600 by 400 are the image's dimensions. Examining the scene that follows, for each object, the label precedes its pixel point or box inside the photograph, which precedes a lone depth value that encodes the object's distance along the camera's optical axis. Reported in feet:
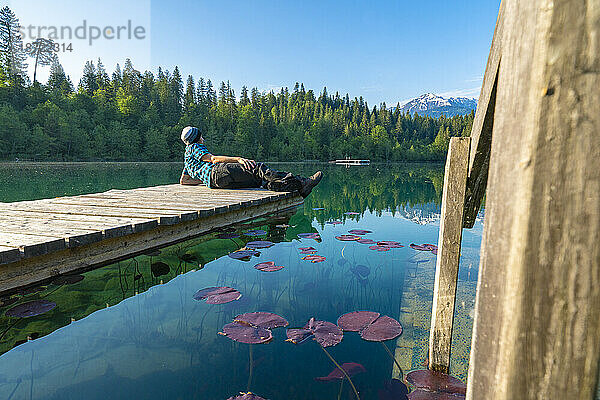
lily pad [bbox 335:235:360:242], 14.97
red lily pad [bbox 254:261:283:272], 10.30
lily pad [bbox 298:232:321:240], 15.48
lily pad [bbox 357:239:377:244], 14.55
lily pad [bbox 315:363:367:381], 5.18
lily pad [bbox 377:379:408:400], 4.77
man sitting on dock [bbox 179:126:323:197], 19.74
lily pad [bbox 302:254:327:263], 11.58
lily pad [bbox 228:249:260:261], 11.52
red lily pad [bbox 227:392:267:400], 4.61
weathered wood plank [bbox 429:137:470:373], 4.65
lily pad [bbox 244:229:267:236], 15.10
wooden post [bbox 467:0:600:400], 1.65
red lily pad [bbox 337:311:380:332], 6.70
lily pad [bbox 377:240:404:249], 13.93
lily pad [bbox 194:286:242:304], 7.92
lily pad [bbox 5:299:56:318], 6.77
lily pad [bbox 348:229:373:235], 16.66
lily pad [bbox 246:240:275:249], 13.11
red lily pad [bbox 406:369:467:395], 4.77
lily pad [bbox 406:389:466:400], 4.55
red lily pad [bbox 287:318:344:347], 6.14
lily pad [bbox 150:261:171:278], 9.86
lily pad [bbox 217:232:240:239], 14.41
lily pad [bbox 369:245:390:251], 13.29
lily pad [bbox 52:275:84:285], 8.30
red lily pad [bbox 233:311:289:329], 6.61
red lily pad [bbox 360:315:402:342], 6.41
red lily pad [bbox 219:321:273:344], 6.14
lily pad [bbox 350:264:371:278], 10.16
